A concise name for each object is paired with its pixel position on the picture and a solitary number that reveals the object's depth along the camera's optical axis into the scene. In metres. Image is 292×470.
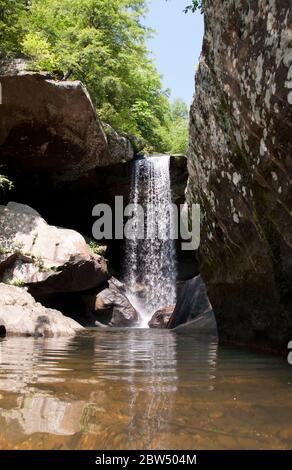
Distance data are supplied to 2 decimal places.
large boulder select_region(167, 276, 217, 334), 8.95
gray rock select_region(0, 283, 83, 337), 7.57
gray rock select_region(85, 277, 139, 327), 14.93
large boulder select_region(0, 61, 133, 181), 13.59
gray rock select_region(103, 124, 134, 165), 16.66
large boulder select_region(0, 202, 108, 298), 12.47
